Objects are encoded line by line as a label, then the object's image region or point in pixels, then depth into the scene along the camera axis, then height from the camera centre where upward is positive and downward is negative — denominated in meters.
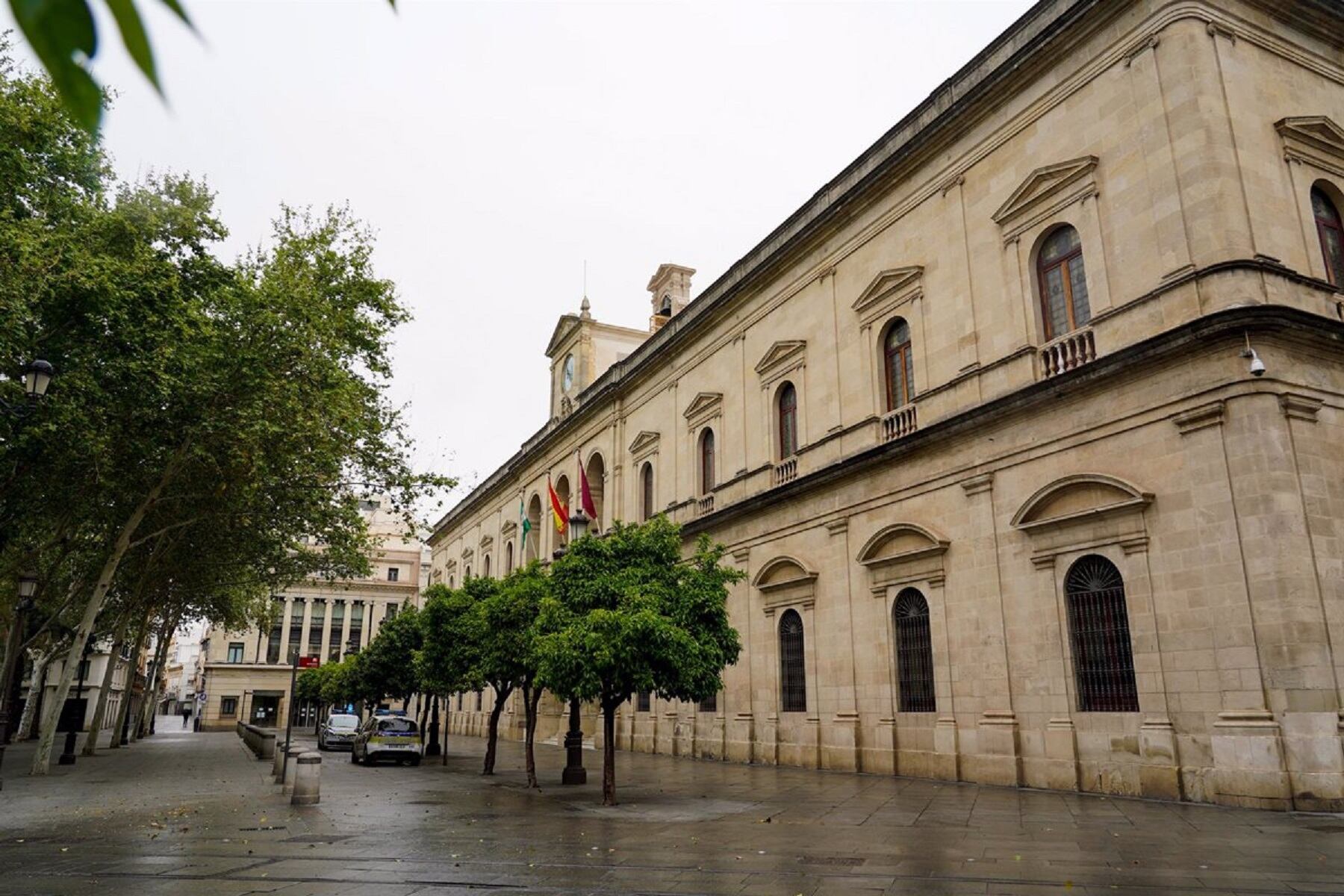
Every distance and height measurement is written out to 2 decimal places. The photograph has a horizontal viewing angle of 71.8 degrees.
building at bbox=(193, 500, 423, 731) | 72.56 +4.34
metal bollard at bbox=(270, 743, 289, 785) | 19.78 -1.43
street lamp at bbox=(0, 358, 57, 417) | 14.63 +4.88
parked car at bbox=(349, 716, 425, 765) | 25.73 -1.12
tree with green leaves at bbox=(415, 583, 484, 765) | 22.98 +1.42
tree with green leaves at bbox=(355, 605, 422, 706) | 32.94 +1.47
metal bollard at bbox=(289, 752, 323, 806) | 15.00 -1.26
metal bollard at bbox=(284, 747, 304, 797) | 16.57 -1.31
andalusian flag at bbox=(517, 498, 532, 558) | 36.41 +6.76
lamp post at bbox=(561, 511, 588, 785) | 18.47 -0.89
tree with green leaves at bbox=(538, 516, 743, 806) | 14.41 +1.22
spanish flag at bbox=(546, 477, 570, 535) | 31.36 +6.16
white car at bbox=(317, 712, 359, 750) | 34.30 -1.17
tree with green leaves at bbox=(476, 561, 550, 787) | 17.80 +1.25
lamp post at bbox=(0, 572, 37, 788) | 19.80 +1.40
